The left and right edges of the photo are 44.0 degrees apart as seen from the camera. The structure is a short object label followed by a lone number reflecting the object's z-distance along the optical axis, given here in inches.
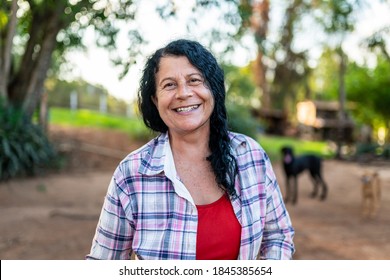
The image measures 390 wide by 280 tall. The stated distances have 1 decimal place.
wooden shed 909.8
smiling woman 57.4
